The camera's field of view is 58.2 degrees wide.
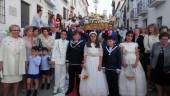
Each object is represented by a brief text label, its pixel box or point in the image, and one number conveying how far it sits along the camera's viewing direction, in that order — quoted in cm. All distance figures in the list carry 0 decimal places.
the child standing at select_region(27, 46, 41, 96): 409
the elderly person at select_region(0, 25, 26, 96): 371
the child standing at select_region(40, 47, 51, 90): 440
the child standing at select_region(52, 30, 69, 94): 422
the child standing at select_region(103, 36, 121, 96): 392
